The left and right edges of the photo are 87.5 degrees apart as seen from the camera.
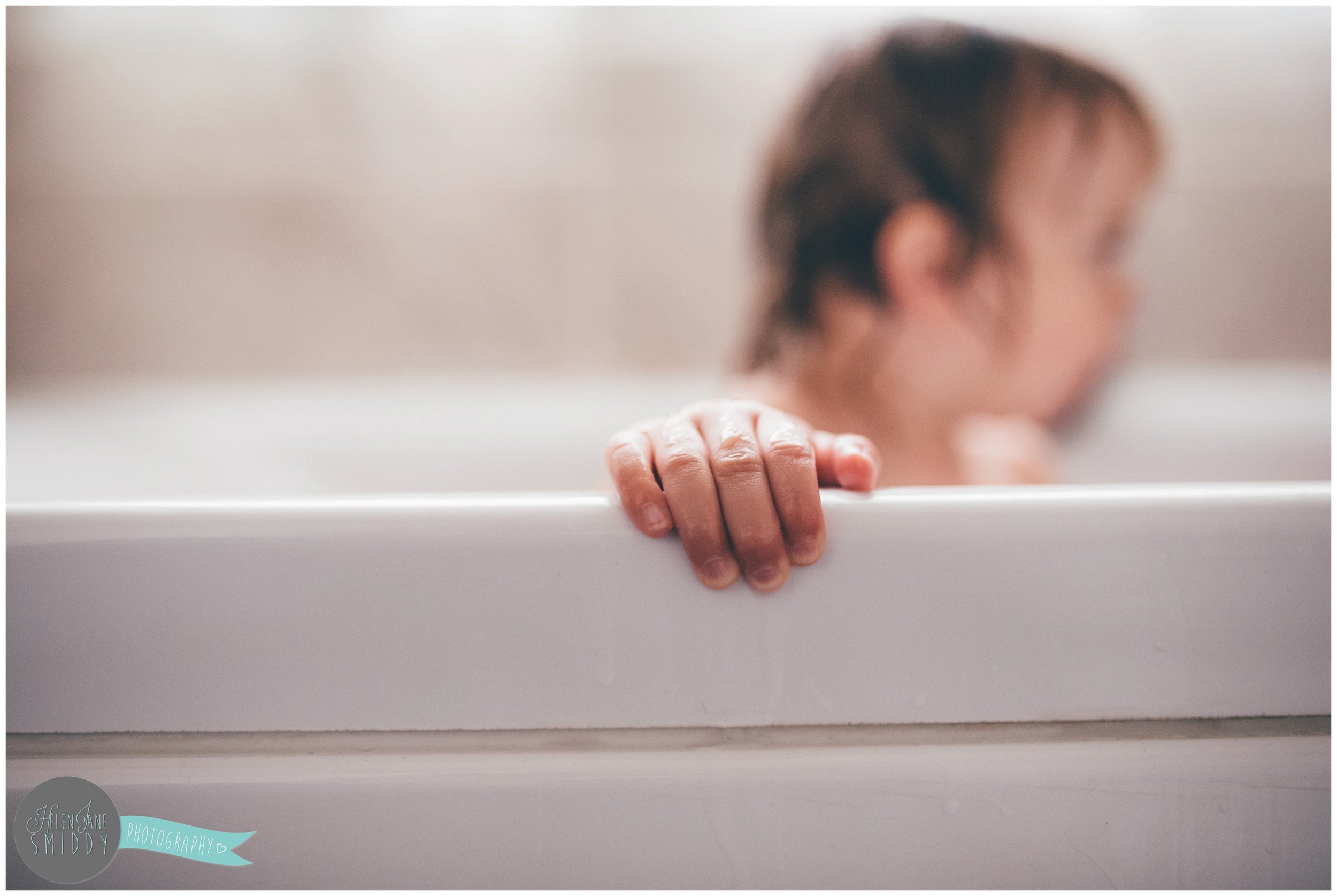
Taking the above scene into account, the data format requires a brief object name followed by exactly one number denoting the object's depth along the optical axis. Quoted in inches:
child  29.4
